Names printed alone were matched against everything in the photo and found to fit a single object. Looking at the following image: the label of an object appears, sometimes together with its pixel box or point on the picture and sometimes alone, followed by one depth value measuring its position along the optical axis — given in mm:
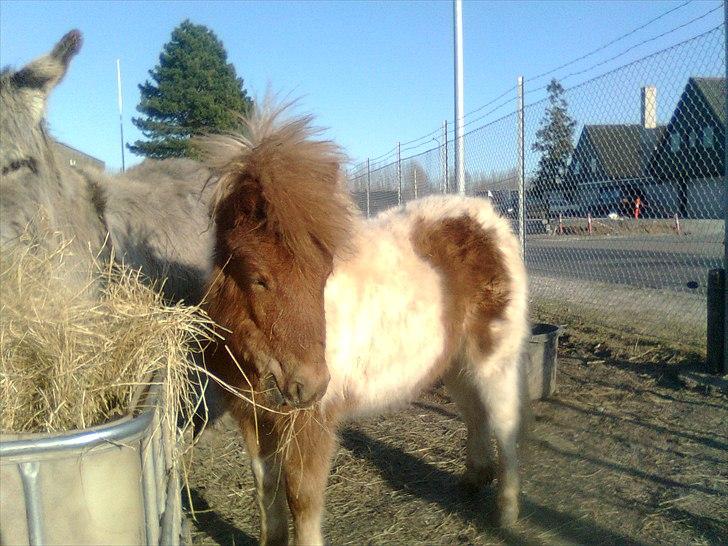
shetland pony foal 2379
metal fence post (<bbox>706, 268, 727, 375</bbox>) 4887
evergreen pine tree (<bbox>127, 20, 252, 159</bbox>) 19453
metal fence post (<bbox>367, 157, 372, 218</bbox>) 12157
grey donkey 2805
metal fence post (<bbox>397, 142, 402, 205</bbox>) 10719
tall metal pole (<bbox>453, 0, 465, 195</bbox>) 8962
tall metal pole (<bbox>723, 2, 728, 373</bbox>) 4832
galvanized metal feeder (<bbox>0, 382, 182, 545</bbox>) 1229
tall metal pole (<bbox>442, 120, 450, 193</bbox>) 9203
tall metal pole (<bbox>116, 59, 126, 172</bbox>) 30473
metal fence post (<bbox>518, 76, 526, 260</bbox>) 7031
